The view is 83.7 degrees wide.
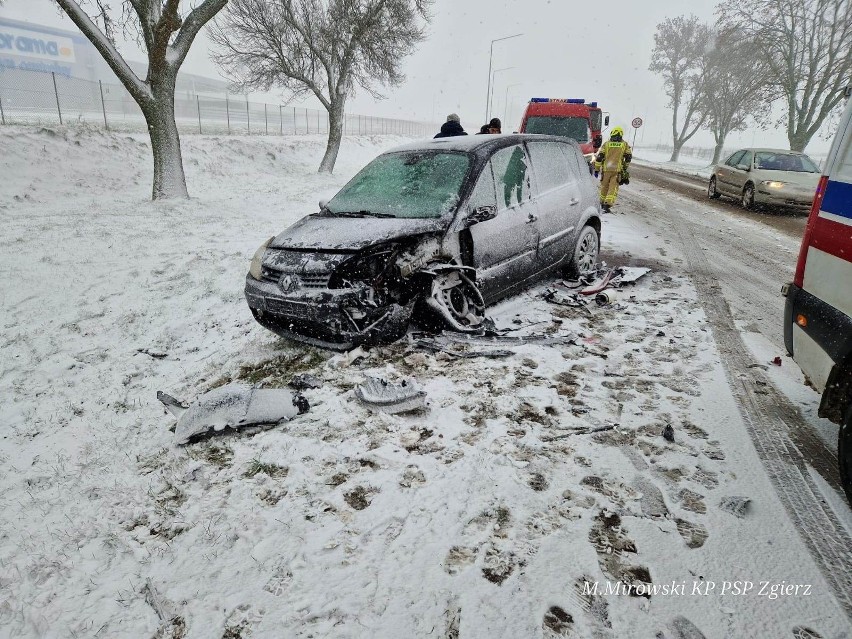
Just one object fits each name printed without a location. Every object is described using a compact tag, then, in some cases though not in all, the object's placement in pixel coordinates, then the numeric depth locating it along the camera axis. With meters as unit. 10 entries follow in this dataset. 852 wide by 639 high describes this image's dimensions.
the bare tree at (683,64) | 40.03
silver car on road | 10.98
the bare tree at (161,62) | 9.39
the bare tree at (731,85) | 24.77
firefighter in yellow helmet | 10.19
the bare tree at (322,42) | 16.94
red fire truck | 12.73
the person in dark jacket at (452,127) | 9.36
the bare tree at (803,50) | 20.98
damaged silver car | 3.72
